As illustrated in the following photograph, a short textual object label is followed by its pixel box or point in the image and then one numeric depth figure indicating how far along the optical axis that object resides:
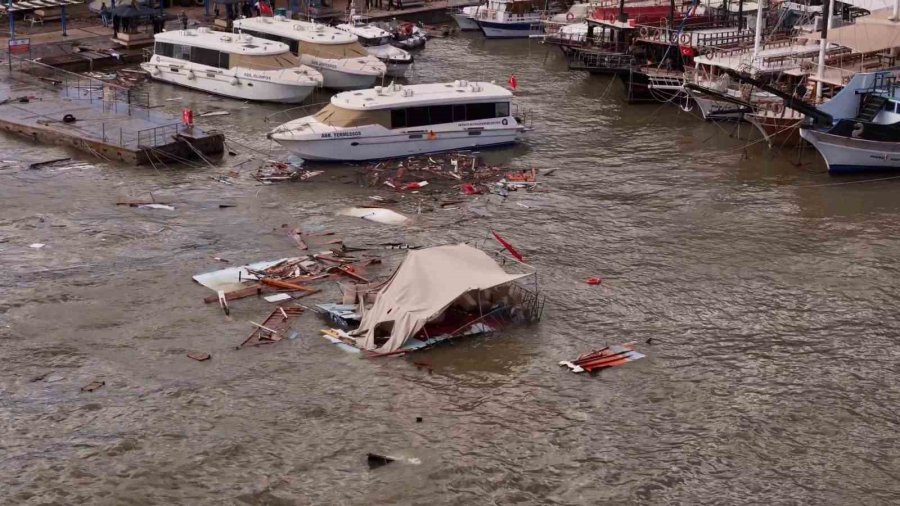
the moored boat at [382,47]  56.09
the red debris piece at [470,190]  39.44
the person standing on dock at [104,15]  59.59
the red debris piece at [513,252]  33.25
